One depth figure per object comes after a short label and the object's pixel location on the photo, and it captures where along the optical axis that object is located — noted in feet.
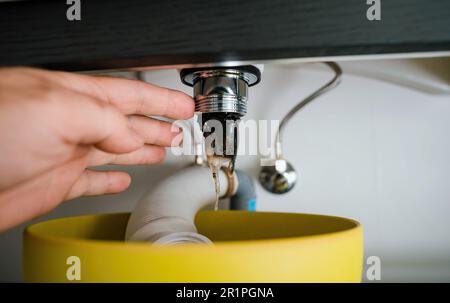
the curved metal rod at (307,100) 1.71
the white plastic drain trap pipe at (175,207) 1.14
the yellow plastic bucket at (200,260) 0.83
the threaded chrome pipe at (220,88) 1.08
